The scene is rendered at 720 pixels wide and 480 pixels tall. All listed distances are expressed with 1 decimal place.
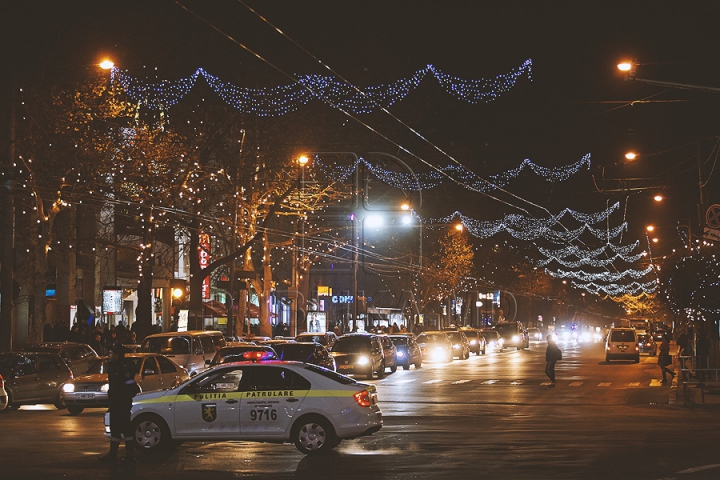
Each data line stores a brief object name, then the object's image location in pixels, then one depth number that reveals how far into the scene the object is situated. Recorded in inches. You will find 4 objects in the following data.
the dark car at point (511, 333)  2908.2
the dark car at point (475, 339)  2426.2
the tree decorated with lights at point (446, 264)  2994.6
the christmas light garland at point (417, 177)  1748.3
